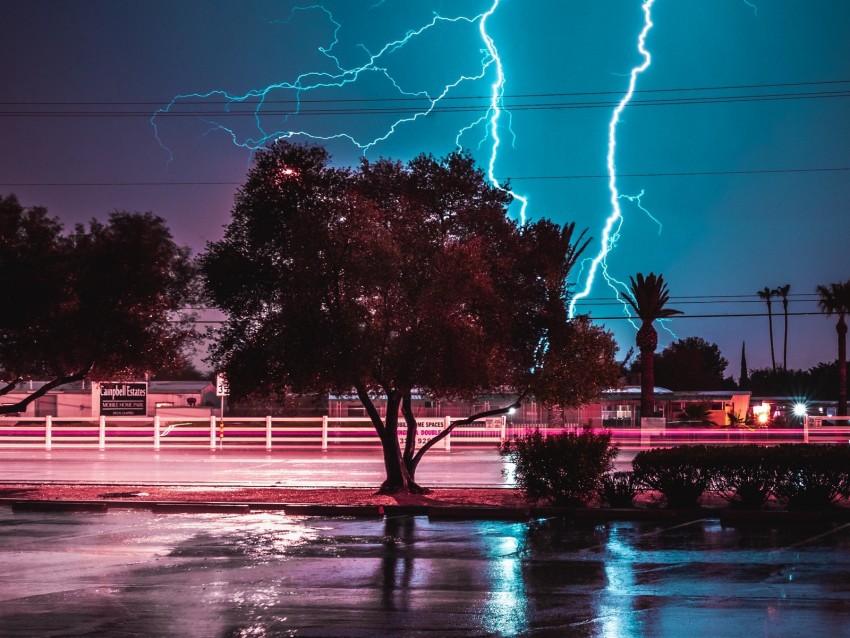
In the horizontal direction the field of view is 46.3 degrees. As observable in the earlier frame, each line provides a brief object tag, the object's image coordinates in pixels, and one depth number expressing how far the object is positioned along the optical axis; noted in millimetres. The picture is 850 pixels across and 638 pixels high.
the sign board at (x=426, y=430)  34344
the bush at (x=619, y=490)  17797
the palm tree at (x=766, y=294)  113438
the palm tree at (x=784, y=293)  112062
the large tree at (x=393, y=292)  17422
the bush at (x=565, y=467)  17828
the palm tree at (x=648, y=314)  57281
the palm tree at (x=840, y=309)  71188
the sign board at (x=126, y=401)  37469
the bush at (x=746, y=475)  17141
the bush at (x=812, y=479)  16750
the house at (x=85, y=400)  67250
